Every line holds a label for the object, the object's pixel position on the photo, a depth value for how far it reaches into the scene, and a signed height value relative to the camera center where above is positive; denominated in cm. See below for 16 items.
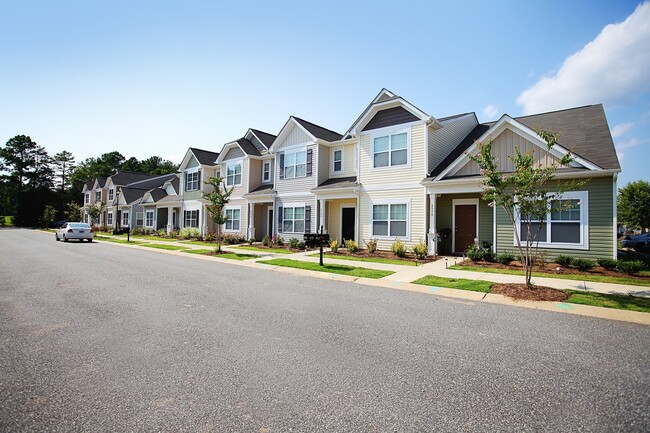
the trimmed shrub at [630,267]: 1081 -134
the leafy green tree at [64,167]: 7944 +1281
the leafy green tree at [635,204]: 3744 +269
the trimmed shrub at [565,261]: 1215 -132
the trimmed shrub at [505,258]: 1306 -136
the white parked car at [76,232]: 2605 -113
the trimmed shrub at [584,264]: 1155 -136
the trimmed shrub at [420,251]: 1502 -128
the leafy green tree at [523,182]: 881 +120
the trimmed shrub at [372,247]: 1686 -127
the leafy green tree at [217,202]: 1969 +113
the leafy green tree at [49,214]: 5054 +60
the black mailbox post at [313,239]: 1916 -102
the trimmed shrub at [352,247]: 1761 -134
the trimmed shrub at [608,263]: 1149 -133
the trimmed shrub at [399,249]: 1582 -126
